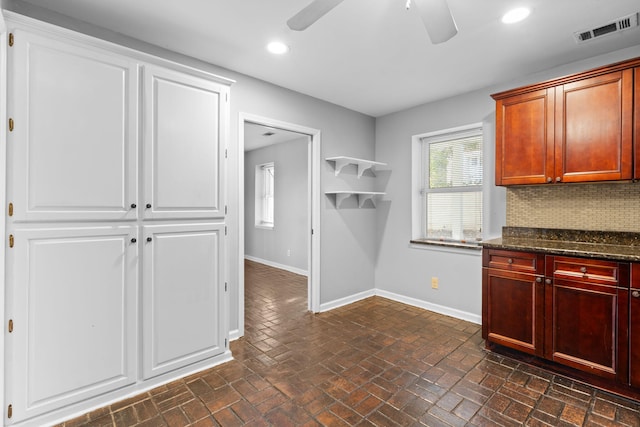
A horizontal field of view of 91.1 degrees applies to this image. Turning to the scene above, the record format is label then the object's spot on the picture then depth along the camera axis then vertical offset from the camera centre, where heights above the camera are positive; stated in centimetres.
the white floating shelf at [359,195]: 373 +24
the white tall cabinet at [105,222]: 170 -6
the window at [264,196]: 680 +38
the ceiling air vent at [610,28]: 207 +130
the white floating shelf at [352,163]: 370 +63
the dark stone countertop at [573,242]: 217 -24
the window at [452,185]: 355 +34
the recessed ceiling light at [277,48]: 244 +131
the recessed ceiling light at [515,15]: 200 +130
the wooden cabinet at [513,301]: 241 -70
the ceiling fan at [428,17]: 149 +98
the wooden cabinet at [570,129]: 229 +69
